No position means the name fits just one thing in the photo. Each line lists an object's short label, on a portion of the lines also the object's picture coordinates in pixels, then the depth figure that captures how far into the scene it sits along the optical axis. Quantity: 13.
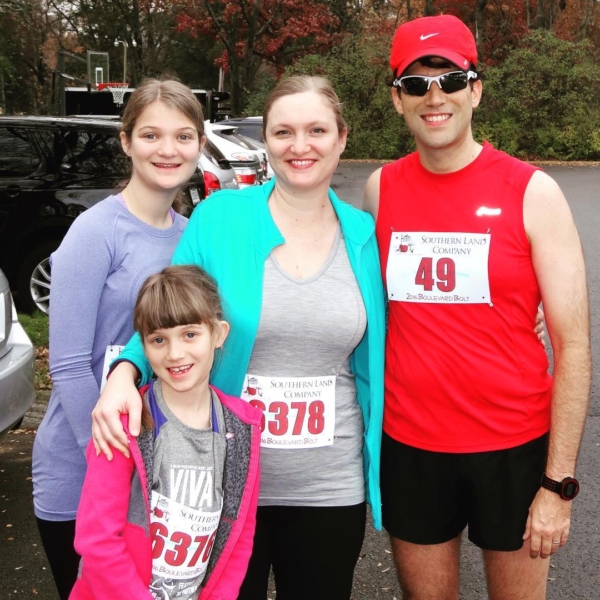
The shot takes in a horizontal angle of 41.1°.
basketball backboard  30.12
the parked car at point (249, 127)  17.44
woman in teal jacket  2.30
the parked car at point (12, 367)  3.89
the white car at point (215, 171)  9.20
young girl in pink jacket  1.98
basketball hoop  18.25
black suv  7.44
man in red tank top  2.33
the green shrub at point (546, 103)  23.58
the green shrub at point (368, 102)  24.81
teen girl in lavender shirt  2.20
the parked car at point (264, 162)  12.54
